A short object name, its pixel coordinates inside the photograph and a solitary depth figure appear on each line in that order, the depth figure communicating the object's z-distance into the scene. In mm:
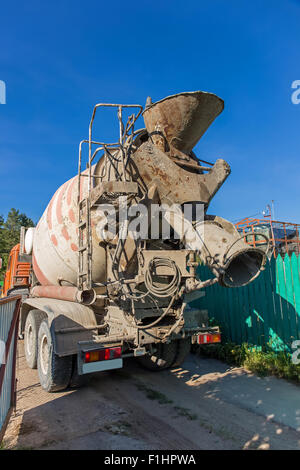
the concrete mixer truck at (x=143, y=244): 4051
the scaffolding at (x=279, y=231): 13531
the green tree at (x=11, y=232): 33906
